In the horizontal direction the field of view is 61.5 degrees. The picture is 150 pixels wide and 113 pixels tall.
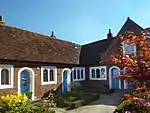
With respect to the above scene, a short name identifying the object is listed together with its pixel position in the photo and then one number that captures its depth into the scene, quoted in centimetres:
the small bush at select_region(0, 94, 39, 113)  768
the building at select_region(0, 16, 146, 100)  1091
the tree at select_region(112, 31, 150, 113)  359
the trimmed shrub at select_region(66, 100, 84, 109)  954
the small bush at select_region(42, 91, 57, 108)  900
